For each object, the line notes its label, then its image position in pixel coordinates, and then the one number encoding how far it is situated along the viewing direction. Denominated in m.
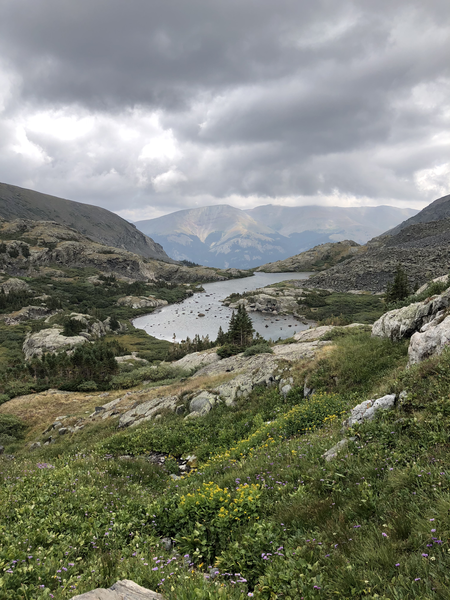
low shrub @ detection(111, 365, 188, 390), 44.97
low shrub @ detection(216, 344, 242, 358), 45.19
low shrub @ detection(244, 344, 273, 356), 32.94
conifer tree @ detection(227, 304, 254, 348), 73.35
